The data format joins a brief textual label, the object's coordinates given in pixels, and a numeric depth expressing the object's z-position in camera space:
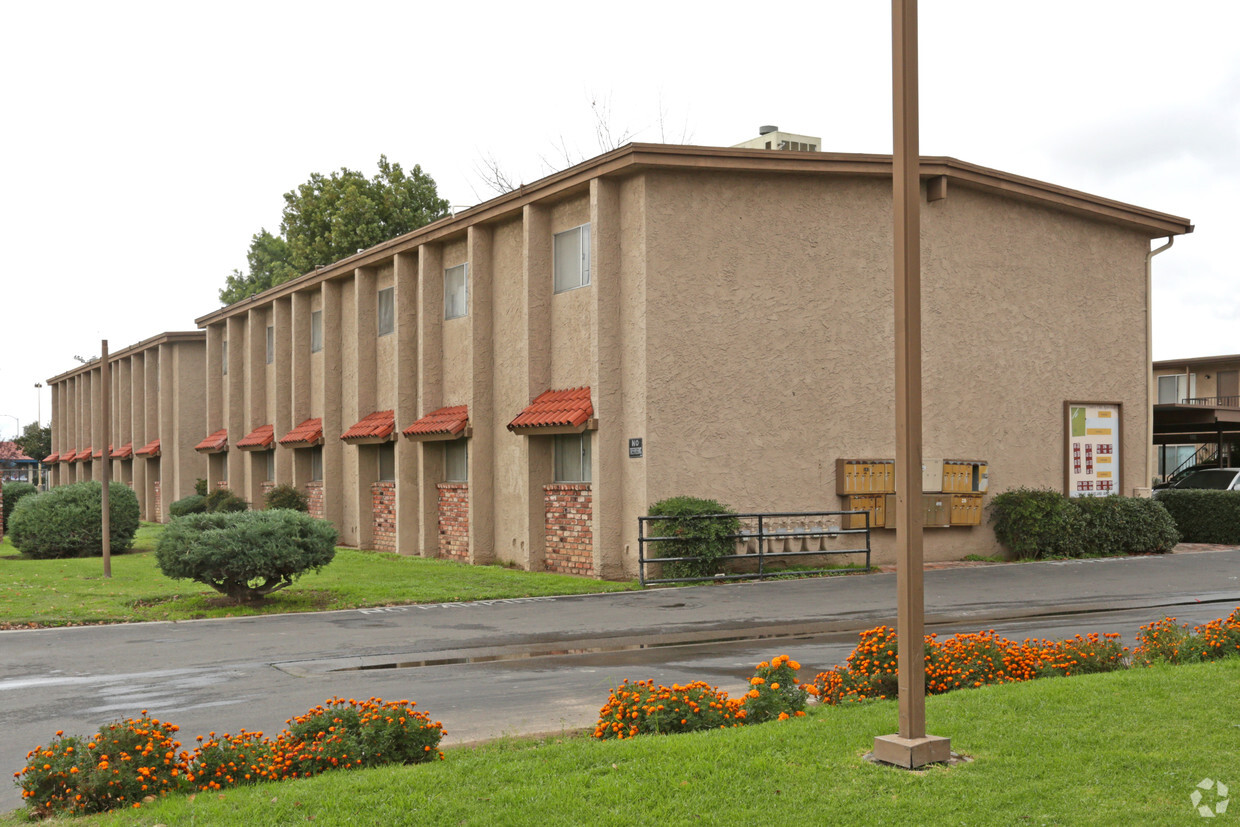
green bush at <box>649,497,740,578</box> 18.33
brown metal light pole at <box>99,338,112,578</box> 19.58
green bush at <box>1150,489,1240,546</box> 25.08
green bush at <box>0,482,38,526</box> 38.36
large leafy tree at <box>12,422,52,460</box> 79.94
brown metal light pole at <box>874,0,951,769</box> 6.19
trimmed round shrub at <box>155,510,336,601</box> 15.30
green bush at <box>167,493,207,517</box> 38.47
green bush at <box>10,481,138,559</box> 24.71
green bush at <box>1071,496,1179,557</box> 22.38
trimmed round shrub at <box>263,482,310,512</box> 32.16
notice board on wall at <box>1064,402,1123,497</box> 23.50
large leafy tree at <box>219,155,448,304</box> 50.94
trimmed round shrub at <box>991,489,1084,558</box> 21.81
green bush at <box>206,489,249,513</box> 34.43
